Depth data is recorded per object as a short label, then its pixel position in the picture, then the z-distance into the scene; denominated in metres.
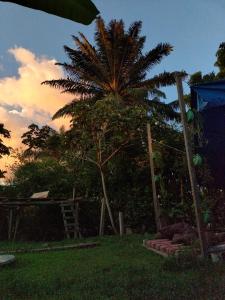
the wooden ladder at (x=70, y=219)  8.40
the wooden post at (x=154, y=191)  6.62
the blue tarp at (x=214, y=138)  6.56
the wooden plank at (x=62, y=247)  6.20
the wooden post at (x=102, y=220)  8.29
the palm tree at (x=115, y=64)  14.60
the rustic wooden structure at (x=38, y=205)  8.25
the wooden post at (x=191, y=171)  4.02
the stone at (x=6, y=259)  4.72
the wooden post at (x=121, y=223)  7.96
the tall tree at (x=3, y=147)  16.34
